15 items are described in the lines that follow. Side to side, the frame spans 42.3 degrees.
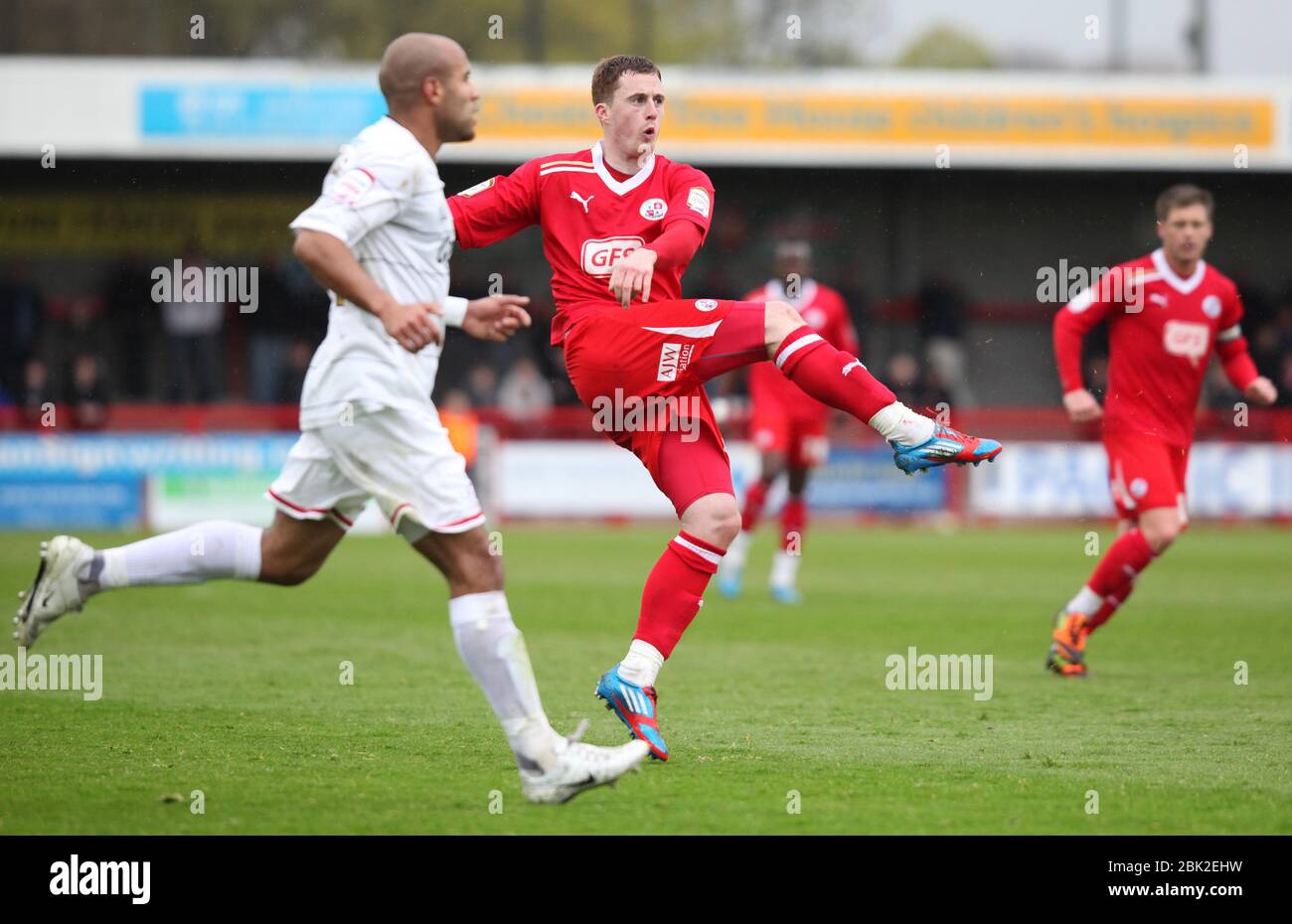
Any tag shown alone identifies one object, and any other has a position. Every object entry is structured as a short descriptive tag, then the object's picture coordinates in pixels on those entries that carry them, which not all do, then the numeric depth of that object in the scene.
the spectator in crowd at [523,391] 21.62
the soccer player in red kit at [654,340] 5.93
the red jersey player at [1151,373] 8.65
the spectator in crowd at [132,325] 25.22
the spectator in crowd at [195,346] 23.64
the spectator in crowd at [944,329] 24.61
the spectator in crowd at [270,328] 25.44
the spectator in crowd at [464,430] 20.19
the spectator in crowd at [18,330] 22.55
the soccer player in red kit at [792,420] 13.05
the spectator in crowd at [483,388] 21.78
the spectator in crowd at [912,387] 22.00
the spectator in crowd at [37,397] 19.42
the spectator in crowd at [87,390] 19.91
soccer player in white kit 4.86
